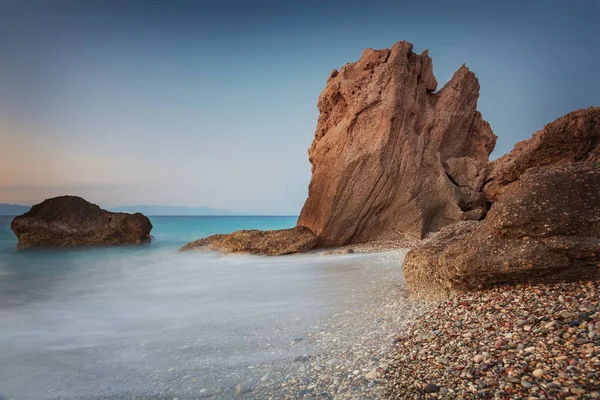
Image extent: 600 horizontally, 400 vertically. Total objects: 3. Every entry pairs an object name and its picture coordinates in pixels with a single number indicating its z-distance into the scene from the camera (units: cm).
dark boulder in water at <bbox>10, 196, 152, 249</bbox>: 1783
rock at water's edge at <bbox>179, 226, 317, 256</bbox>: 1270
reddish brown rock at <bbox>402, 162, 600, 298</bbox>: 418
